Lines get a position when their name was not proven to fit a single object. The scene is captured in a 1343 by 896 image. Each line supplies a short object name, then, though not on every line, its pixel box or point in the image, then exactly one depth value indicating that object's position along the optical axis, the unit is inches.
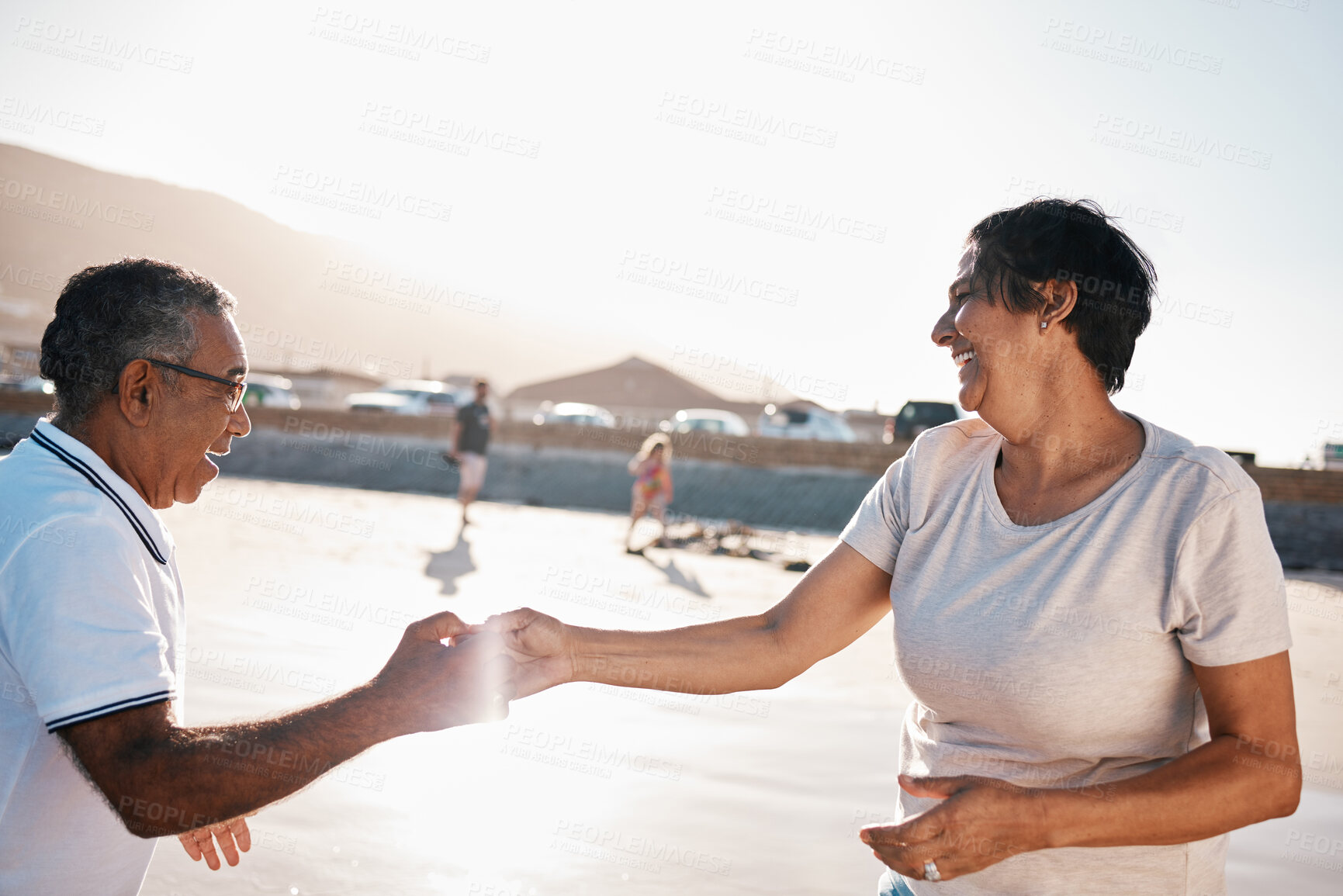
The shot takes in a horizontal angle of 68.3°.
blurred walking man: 609.9
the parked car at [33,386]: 1441.9
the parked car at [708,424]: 1190.9
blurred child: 601.6
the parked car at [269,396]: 1375.5
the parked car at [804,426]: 1256.2
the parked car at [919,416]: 1087.6
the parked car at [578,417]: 1336.1
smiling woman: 66.7
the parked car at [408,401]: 1433.3
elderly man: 66.7
